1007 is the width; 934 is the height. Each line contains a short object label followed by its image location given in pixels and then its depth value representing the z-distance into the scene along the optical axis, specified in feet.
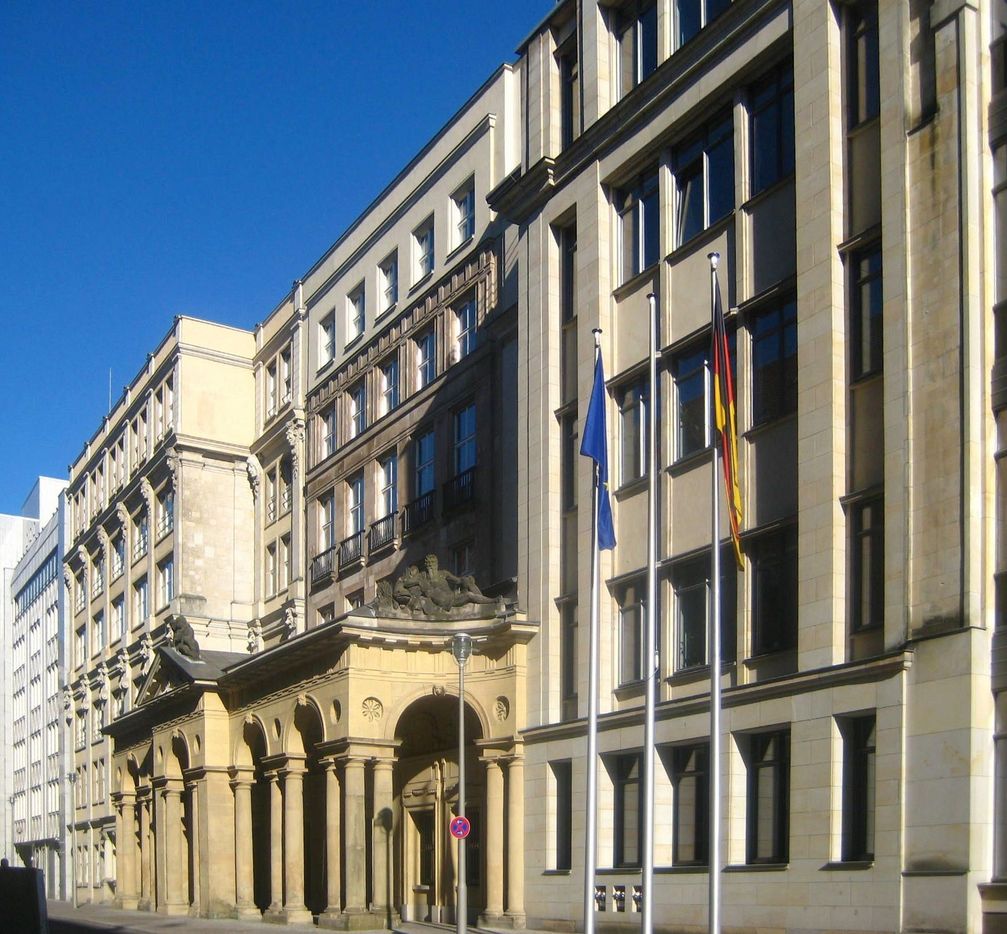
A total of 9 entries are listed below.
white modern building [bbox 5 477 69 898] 281.54
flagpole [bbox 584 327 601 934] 78.74
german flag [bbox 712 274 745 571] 78.89
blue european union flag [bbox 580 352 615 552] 82.64
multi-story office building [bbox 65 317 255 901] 199.82
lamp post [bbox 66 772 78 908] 258.16
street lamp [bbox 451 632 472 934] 96.68
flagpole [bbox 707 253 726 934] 71.36
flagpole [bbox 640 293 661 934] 74.95
